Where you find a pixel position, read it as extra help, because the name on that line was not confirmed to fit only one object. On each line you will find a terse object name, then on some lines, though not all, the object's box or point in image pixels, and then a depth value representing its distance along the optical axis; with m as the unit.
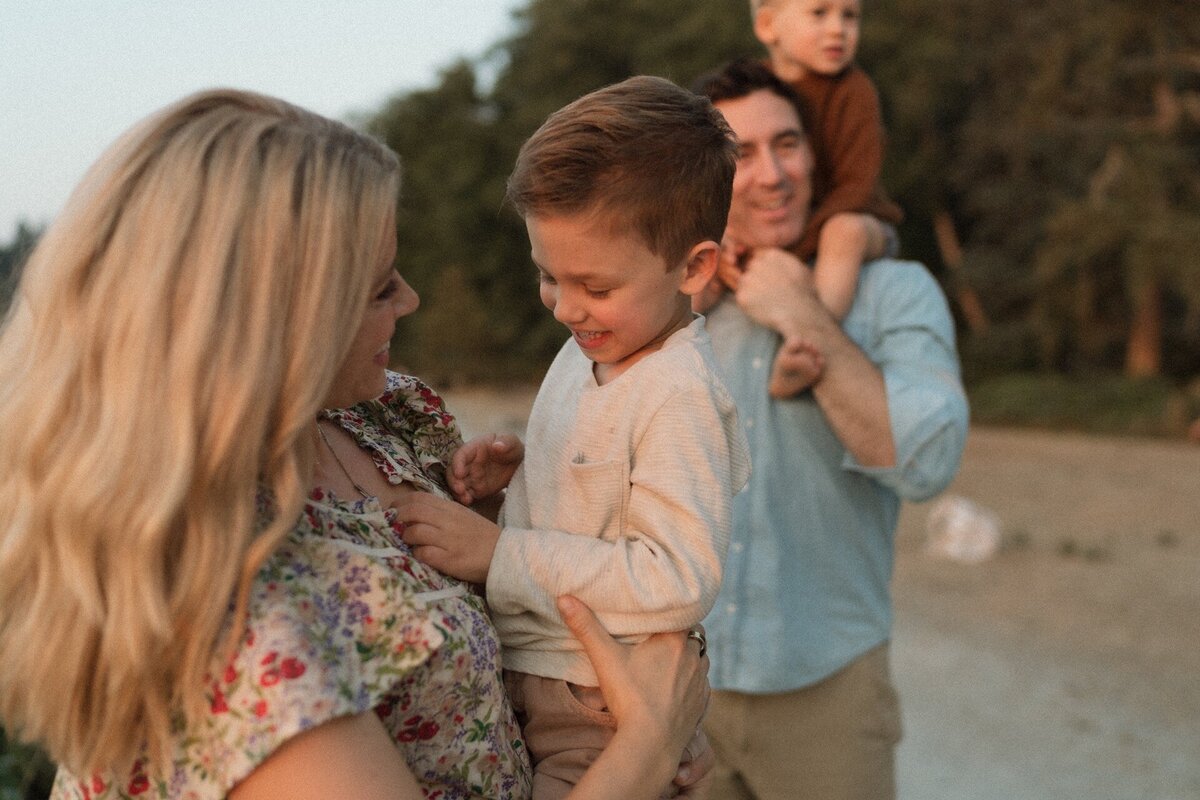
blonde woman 1.27
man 2.63
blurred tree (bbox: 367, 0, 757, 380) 24.61
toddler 2.78
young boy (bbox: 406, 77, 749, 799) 1.65
